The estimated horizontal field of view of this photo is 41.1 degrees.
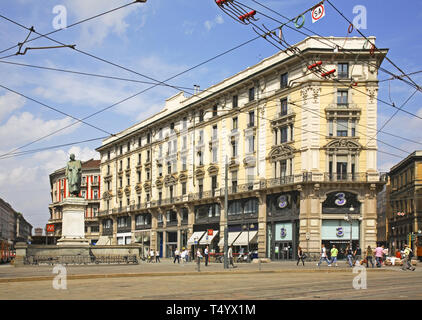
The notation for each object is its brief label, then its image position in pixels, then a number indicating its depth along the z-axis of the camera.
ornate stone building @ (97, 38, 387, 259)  47.69
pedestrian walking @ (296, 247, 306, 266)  41.82
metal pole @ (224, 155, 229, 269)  34.34
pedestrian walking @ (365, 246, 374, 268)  37.52
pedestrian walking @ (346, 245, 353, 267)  37.82
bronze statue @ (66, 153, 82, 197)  35.81
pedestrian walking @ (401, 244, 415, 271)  33.97
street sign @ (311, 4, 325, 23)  19.12
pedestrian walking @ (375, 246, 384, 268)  37.38
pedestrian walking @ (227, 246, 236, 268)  39.10
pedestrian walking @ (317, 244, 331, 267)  37.05
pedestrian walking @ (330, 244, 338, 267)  38.16
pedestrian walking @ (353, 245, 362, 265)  43.69
